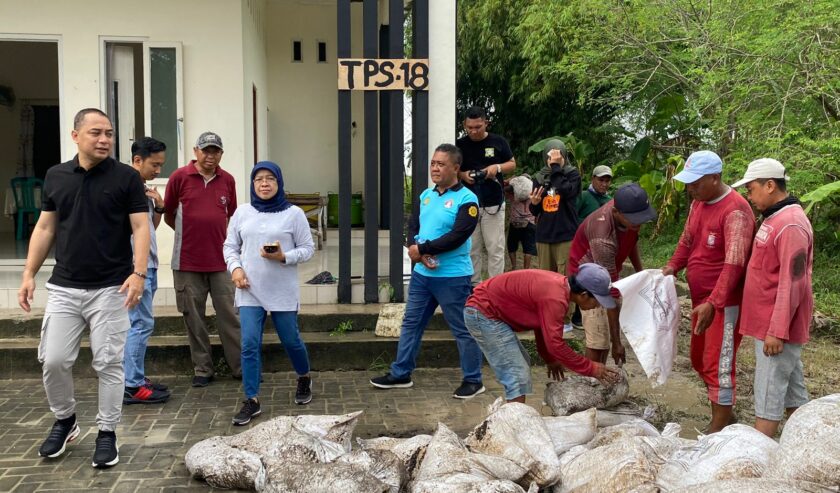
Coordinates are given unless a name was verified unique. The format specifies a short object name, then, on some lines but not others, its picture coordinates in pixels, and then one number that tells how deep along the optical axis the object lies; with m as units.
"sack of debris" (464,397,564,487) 3.73
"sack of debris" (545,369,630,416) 4.59
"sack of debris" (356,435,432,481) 3.88
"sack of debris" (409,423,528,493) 3.38
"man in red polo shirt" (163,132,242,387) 5.74
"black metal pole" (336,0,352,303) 6.87
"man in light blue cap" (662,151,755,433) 4.33
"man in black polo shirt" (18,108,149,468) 4.22
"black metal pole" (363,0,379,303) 6.87
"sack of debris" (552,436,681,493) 3.44
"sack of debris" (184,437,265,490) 3.94
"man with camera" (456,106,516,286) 6.81
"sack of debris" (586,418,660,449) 3.99
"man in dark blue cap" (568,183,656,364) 4.71
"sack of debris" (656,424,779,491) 3.46
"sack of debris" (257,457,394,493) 3.47
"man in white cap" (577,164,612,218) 7.68
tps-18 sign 6.80
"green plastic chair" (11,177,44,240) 10.65
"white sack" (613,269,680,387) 4.53
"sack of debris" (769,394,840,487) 3.26
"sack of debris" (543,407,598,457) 4.04
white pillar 7.09
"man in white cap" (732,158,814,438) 4.02
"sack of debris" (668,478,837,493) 3.00
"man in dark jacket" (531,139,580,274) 7.32
